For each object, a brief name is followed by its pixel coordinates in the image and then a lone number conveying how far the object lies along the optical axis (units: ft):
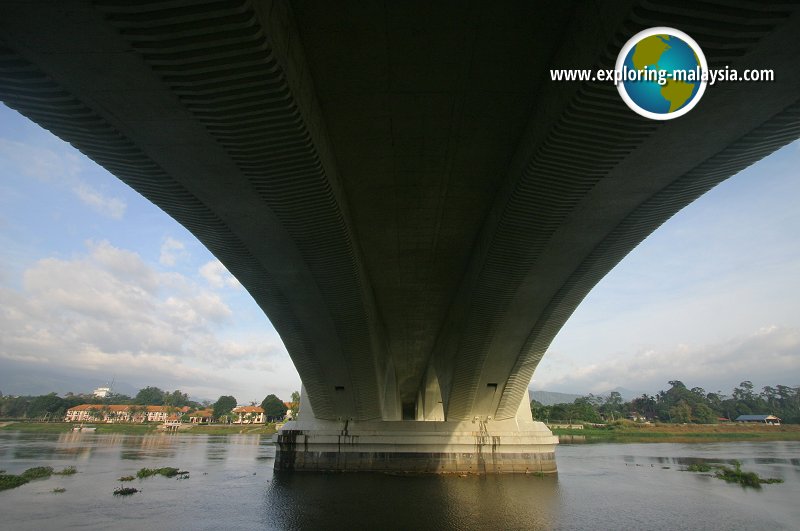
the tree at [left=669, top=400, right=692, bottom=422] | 289.53
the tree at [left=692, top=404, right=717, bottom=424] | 284.20
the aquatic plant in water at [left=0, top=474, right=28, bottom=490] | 59.48
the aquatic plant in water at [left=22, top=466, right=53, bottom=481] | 68.33
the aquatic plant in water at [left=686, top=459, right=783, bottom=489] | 70.58
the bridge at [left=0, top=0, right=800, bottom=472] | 17.22
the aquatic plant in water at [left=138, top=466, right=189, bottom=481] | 73.00
